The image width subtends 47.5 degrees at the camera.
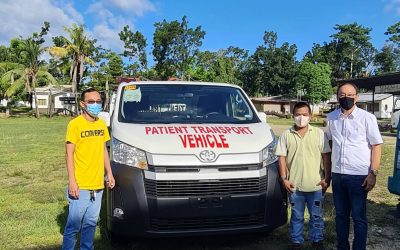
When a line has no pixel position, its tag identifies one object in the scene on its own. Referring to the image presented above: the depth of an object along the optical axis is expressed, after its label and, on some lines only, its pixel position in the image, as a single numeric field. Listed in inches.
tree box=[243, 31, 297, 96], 3198.8
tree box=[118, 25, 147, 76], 2854.3
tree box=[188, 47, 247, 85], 2802.7
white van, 175.2
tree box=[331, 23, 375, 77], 3403.1
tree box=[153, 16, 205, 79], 2795.3
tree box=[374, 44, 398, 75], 3395.7
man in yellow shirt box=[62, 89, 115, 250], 165.6
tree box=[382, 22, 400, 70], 2637.8
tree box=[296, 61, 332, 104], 2721.5
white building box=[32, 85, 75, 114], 2529.5
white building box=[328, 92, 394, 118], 2603.3
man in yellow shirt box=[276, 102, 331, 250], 186.4
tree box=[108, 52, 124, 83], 2593.8
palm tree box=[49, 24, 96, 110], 2097.7
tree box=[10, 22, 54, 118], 2064.5
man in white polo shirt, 170.1
